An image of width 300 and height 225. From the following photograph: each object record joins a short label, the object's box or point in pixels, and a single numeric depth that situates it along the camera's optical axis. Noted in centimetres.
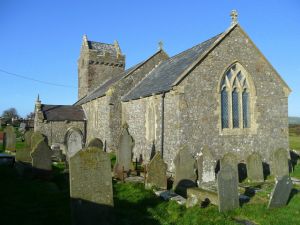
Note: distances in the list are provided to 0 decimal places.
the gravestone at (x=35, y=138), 1491
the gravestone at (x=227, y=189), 813
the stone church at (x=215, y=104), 1417
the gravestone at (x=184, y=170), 1118
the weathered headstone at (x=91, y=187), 643
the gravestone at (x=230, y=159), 1191
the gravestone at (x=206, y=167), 1165
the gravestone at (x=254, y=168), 1265
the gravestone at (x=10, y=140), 2003
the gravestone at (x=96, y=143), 1424
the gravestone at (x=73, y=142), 1427
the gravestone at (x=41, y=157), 1175
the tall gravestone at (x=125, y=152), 1330
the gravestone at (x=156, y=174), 1065
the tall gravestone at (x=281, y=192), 834
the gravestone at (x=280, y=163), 1266
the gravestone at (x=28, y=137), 1880
